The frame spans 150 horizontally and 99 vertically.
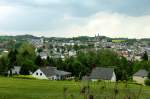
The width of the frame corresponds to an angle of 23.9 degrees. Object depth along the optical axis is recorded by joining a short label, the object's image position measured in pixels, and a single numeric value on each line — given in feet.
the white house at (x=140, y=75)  286.21
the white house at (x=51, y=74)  281.33
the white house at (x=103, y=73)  245.04
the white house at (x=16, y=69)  309.63
